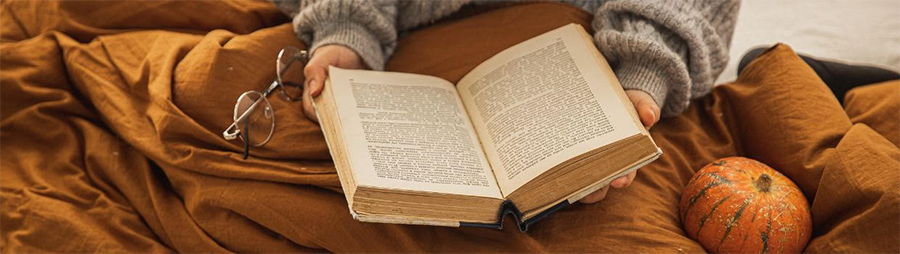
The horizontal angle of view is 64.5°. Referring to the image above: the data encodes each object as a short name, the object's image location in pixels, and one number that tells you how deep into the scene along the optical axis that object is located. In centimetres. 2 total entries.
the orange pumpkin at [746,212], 84
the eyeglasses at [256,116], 94
